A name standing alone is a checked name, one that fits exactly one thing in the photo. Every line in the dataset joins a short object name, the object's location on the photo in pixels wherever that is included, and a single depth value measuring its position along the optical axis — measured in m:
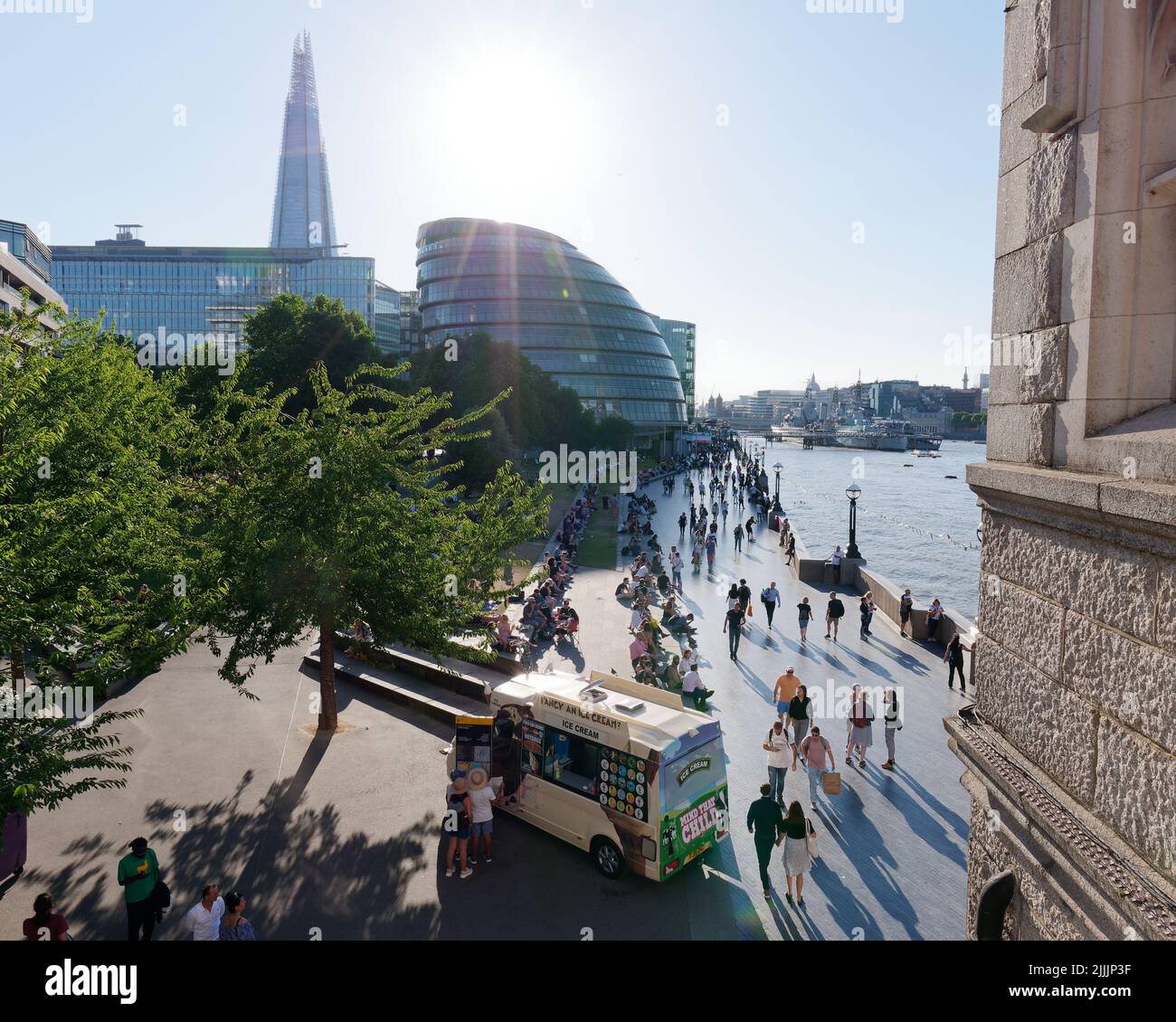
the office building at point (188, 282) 137.25
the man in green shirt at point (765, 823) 8.64
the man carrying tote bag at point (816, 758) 10.68
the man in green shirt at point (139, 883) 7.53
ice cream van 8.64
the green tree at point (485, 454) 39.34
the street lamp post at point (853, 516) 28.59
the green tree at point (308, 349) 46.91
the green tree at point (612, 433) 75.44
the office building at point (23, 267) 52.44
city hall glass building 88.12
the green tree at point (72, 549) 7.22
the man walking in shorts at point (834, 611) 19.66
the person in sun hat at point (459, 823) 9.10
